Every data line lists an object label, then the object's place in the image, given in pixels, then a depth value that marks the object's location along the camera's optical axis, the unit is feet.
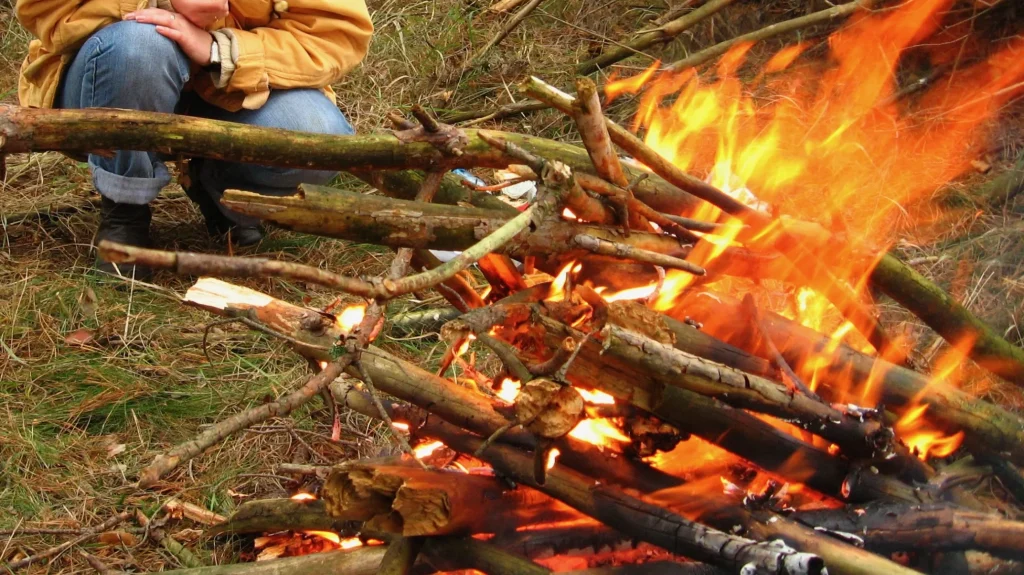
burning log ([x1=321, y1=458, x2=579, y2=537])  6.35
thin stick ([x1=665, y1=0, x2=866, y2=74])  13.96
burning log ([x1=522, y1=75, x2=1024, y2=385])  7.03
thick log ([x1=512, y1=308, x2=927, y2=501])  6.17
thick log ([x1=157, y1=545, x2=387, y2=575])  7.18
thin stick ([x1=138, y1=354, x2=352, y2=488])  3.98
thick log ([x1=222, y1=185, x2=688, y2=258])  5.55
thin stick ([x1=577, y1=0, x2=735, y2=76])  14.55
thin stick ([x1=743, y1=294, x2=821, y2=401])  6.97
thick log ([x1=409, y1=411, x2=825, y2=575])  5.73
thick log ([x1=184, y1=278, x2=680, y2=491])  6.85
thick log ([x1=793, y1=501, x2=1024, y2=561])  6.77
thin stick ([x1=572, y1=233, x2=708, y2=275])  6.29
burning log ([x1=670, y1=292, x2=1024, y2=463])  7.48
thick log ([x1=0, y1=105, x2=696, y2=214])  5.94
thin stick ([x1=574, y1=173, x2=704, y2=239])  6.56
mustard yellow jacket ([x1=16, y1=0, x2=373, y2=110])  10.68
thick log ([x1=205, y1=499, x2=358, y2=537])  7.84
